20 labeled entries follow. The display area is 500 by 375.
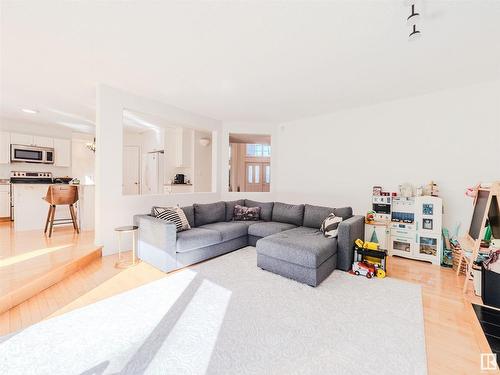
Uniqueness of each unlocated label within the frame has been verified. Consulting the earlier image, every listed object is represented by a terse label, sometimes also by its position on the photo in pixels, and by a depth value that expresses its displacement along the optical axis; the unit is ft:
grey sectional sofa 8.72
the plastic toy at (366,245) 9.84
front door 25.75
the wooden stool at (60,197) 13.39
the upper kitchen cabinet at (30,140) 17.37
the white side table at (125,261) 10.05
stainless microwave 17.25
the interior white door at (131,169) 22.54
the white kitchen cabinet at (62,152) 19.29
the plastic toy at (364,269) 9.18
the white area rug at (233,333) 4.80
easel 7.41
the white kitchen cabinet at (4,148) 16.90
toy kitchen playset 10.99
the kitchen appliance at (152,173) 20.80
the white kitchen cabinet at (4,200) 17.51
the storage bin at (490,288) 7.09
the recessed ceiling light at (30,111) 15.20
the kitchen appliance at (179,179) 20.55
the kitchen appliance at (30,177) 17.69
